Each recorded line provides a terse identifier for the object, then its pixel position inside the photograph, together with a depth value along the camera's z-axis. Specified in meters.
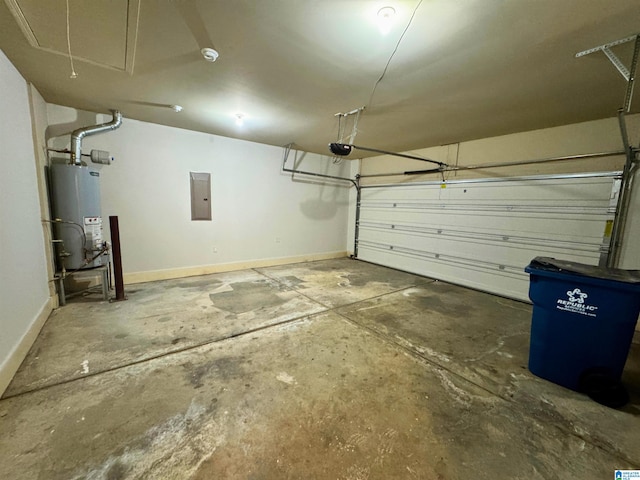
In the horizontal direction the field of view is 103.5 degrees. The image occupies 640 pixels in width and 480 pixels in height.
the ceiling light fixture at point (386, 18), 1.57
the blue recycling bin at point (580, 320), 1.73
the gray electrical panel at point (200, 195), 4.60
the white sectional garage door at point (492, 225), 3.37
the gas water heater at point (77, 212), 3.09
